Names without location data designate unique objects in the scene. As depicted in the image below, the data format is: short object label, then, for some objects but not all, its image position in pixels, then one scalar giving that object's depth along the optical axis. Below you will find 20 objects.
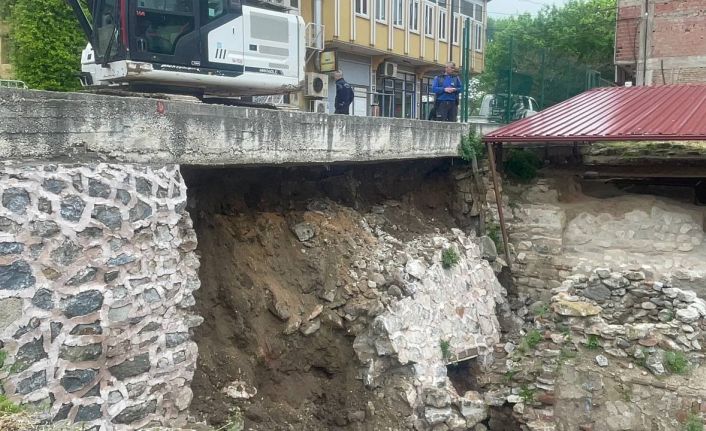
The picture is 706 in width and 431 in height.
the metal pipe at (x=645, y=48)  16.47
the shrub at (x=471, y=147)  9.66
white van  13.19
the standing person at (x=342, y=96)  12.27
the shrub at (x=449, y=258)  8.09
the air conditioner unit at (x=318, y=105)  14.54
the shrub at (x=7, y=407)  3.27
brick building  15.66
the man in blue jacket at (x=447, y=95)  10.90
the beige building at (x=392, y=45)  17.52
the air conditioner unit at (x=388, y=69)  20.33
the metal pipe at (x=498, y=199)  9.39
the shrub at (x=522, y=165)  9.86
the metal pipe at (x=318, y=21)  16.67
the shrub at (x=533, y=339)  8.06
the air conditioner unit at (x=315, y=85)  12.06
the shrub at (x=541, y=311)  8.46
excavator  7.08
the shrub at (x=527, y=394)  7.59
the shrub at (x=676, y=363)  7.30
